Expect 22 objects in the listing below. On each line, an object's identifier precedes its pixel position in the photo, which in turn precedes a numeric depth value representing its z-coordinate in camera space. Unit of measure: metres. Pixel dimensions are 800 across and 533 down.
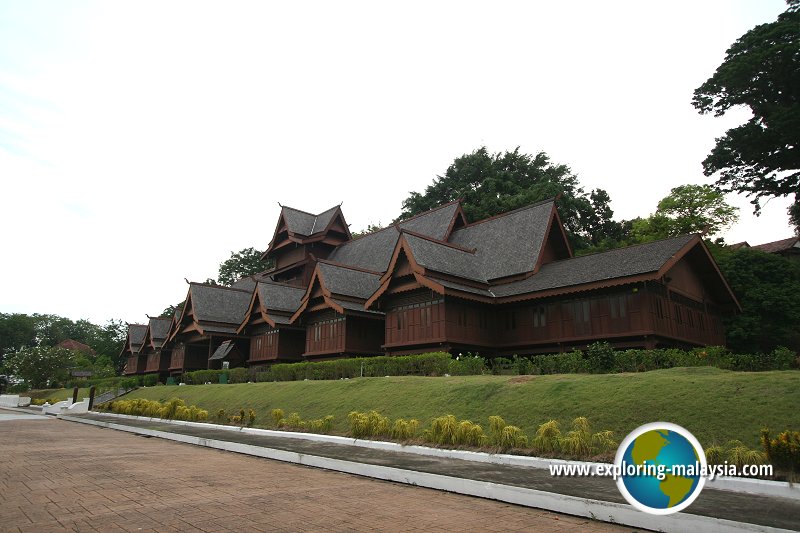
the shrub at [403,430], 12.80
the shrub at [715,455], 8.50
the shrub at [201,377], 34.78
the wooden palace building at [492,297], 21.75
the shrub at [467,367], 19.89
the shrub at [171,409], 23.09
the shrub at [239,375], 31.59
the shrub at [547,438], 10.33
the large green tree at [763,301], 27.69
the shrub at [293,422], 16.67
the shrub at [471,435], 11.42
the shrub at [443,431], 11.91
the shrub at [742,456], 8.13
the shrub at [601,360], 17.19
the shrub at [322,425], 15.19
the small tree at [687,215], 43.56
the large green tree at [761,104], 29.45
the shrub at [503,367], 18.92
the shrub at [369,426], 13.59
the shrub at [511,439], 10.84
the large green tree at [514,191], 44.47
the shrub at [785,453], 7.63
